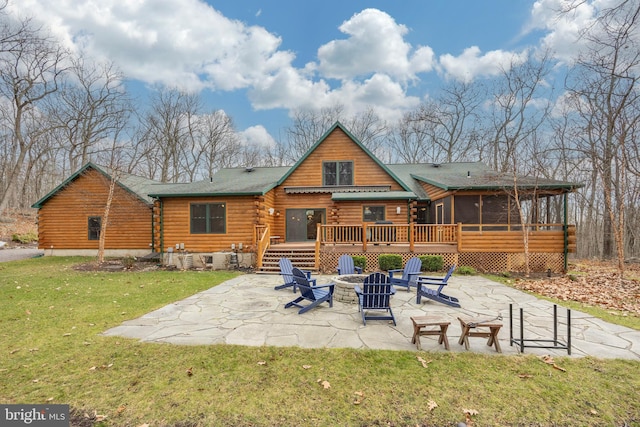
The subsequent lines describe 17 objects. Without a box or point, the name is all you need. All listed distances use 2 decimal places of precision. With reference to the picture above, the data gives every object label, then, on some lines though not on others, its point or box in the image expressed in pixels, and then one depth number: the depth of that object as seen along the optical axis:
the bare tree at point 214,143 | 32.91
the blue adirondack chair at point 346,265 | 9.20
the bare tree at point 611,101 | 6.15
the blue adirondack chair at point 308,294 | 6.26
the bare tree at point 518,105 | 21.31
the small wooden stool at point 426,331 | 4.27
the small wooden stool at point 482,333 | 4.12
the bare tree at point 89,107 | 25.53
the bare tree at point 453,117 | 26.77
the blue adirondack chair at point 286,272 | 8.45
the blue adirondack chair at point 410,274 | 8.15
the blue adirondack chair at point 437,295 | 6.71
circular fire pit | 6.88
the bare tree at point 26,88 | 18.82
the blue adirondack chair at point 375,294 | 5.55
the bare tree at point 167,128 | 31.20
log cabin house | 11.80
